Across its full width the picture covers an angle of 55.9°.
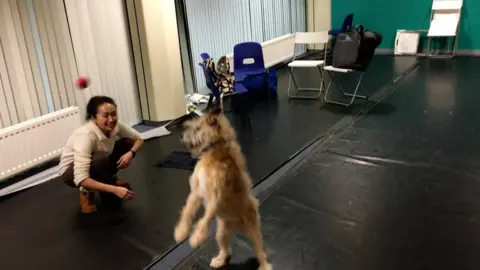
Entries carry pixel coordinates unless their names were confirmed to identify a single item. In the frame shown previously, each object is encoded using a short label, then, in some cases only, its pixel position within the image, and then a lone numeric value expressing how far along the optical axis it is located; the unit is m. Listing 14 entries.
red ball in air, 3.55
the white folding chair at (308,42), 5.32
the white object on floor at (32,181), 3.38
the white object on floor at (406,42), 7.07
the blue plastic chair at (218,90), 4.45
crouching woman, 2.75
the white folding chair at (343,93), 4.91
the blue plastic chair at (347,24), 6.75
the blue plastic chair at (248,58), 5.22
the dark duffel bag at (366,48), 4.67
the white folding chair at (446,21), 6.63
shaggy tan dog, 1.88
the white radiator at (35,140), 3.41
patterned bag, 4.50
